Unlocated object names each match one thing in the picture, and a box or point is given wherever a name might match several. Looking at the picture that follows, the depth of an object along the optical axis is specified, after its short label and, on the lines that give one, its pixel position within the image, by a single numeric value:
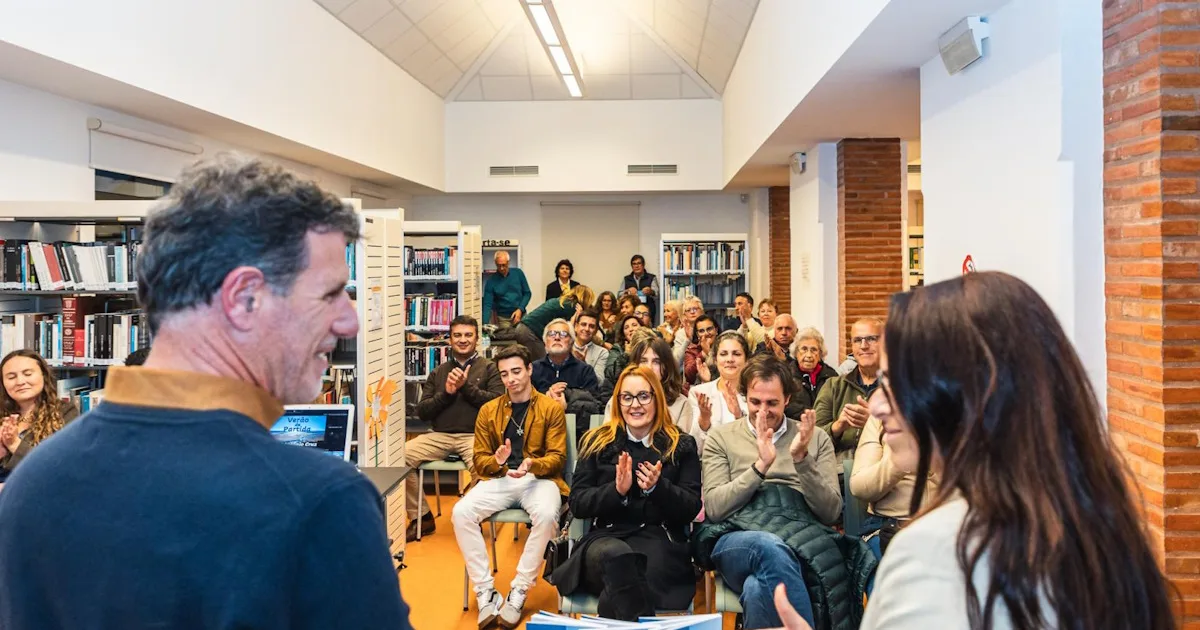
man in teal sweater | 11.27
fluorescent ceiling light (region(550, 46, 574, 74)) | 9.46
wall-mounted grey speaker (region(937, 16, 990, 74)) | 4.08
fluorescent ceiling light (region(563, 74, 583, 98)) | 10.94
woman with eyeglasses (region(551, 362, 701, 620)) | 3.46
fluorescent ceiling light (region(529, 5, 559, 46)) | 7.84
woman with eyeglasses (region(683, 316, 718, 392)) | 6.94
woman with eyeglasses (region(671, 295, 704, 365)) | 7.57
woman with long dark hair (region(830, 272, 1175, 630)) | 1.04
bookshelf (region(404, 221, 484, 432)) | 7.59
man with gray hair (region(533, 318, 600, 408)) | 6.22
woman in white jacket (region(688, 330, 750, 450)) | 4.96
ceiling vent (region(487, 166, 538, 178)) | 12.67
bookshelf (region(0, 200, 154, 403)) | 5.00
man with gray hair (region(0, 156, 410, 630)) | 0.83
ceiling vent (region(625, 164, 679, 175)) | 12.64
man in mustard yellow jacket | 4.52
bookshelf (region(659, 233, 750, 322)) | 11.41
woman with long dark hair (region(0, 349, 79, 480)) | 4.05
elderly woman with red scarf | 5.67
